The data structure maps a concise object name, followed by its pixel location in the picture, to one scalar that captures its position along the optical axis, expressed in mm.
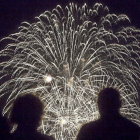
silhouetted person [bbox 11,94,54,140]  5199
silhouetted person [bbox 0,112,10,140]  5129
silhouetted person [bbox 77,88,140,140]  5586
